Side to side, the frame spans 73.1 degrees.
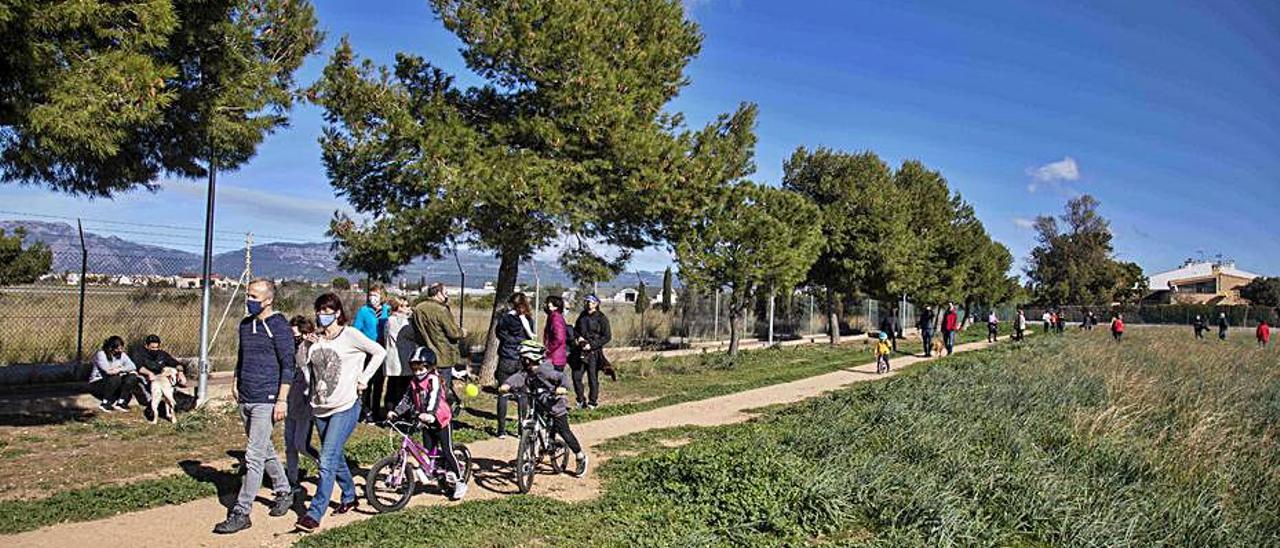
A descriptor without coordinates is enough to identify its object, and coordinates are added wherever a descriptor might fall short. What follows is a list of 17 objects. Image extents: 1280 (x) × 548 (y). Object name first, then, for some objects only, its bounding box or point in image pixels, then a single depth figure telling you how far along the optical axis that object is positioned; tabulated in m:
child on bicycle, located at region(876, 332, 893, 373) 20.36
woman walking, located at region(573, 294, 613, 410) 12.01
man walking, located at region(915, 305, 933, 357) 26.74
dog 10.08
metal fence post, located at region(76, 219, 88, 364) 12.99
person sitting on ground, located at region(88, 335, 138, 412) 10.56
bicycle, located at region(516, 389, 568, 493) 7.21
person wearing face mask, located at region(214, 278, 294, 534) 5.97
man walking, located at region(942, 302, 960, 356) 27.19
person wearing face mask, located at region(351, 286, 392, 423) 10.27
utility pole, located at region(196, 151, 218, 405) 10.98
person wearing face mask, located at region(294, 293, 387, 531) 6.04
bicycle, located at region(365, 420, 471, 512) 6.54
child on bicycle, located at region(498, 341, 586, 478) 7.47
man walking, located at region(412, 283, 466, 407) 9.33
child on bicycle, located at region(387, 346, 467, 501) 6.69
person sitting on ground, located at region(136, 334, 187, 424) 10.15
